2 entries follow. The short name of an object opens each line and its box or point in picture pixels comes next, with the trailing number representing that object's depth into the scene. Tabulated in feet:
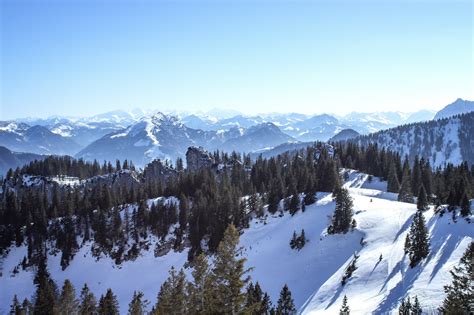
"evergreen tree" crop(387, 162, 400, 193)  394.62
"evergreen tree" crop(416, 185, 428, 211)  248.89
